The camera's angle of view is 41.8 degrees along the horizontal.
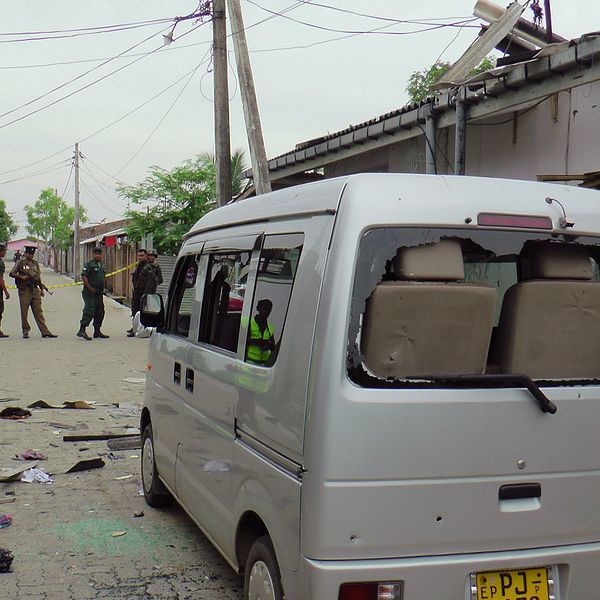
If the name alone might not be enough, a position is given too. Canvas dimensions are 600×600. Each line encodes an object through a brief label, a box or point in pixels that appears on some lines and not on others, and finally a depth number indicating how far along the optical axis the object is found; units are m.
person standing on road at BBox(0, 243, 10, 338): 15.63
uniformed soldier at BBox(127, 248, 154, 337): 15.91
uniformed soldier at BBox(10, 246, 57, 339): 15.93
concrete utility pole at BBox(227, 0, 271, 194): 11.85
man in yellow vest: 3.25
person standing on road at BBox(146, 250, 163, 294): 16.00
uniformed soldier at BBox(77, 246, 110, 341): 15.80
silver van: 2.63
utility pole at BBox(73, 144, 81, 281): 52.88
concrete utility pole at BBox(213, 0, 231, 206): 14.39
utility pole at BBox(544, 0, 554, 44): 10.52
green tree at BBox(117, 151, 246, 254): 25.88
